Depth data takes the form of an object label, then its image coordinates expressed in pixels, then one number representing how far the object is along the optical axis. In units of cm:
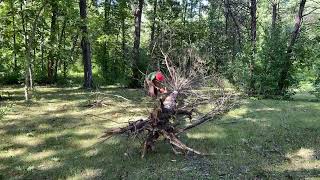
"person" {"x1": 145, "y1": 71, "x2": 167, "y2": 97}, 811
